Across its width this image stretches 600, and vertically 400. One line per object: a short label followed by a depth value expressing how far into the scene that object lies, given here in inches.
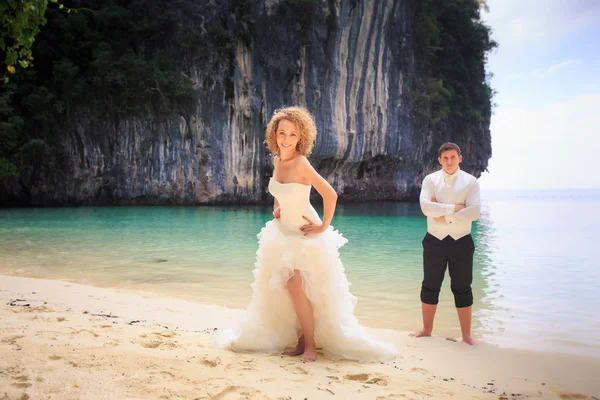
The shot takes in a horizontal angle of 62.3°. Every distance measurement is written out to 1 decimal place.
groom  140.3
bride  119.5
